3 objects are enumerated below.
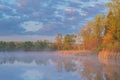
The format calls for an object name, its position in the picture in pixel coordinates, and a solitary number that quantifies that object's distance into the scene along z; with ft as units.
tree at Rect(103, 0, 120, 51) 132.18
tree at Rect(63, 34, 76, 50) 253.65
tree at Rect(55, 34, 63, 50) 265.87
